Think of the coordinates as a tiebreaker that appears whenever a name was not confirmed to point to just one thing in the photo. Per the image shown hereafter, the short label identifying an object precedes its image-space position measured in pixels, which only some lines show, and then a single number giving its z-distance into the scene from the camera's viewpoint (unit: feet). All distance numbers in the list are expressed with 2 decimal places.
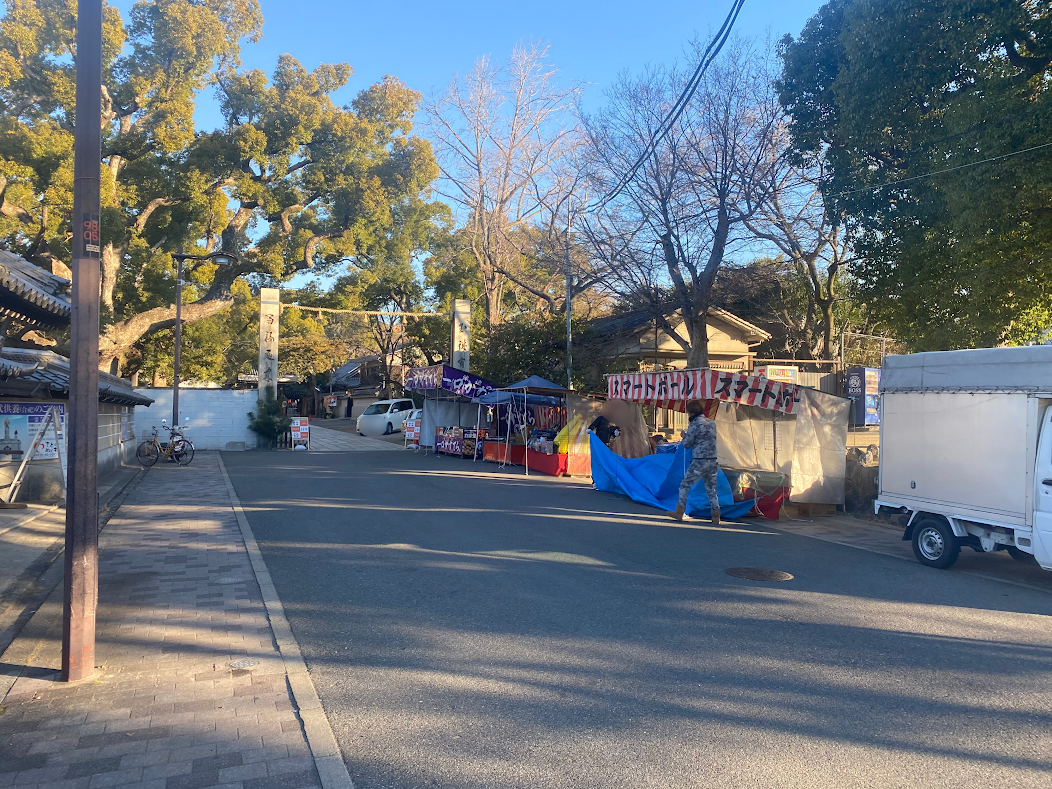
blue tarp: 40.40
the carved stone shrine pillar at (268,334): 95.40
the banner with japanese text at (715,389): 39.99
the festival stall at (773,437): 40.34
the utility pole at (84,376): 16.11
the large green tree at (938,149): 34.53
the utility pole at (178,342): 82.85
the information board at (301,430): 94.68
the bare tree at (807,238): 61.93
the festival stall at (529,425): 65.98
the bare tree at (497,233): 113.39
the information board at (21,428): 41.83
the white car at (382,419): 118.62
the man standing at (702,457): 38.06
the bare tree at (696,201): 60.90
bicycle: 72.43
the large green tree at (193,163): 83.05
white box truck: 24.76
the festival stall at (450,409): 79.92
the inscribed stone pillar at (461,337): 101.65
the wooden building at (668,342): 87.56
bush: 95.61
